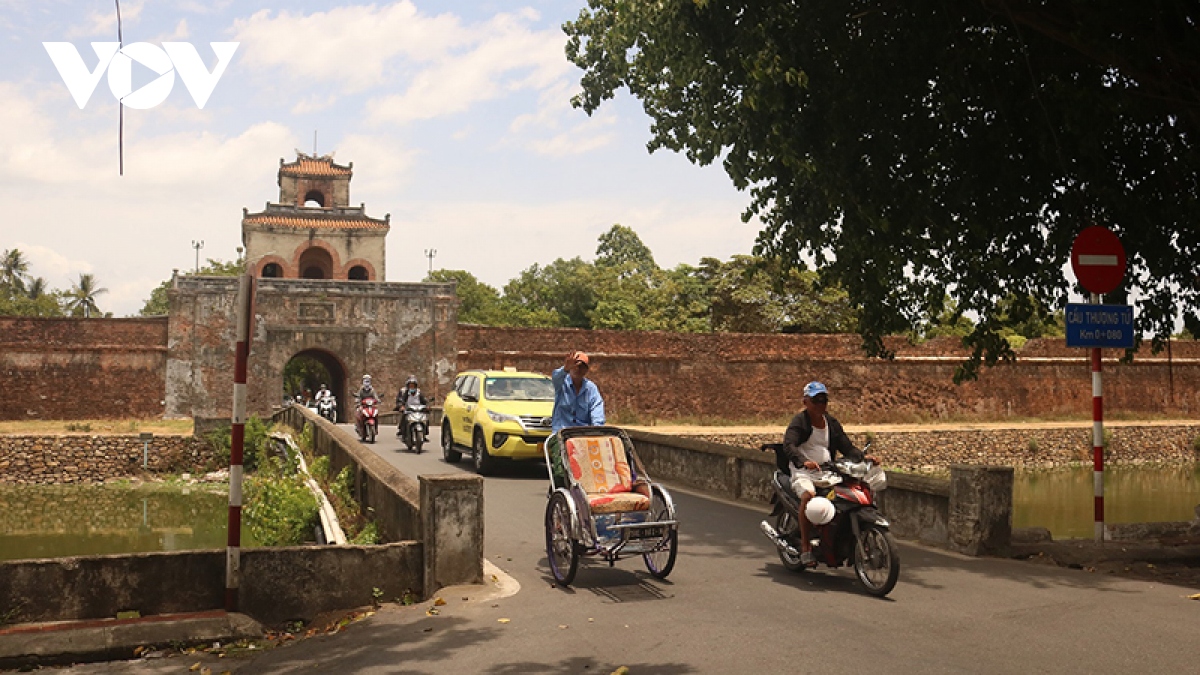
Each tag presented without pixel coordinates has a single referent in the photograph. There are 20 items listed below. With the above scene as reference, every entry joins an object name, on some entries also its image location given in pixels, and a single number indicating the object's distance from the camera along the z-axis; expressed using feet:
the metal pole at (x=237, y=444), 19.81
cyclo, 21.68
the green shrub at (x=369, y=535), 26.78
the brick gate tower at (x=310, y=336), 96.99
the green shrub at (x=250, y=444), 73.61
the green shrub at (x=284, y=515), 35.81
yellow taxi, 43.65
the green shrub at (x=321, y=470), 44.59
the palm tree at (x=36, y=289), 216.74
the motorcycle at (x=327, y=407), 81.56
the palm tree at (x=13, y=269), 212.43
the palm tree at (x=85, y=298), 214.28
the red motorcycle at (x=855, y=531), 20.89
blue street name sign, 27.09
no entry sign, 27.07
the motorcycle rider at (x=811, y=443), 22.38
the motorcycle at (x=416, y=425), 56.85
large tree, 28.76
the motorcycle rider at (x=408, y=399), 57.57
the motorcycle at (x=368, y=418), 65.05
